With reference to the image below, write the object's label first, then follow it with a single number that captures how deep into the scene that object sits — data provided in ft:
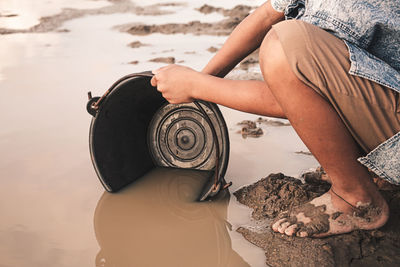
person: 4.56
